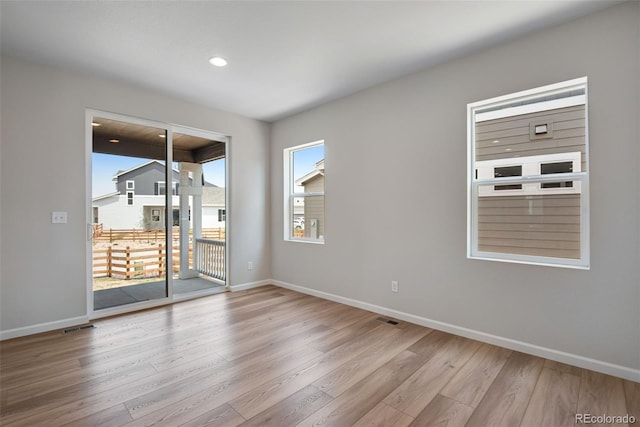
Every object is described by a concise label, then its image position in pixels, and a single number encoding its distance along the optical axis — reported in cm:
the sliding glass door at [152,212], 342
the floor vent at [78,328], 299
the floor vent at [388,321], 322
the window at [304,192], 438
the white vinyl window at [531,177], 241
